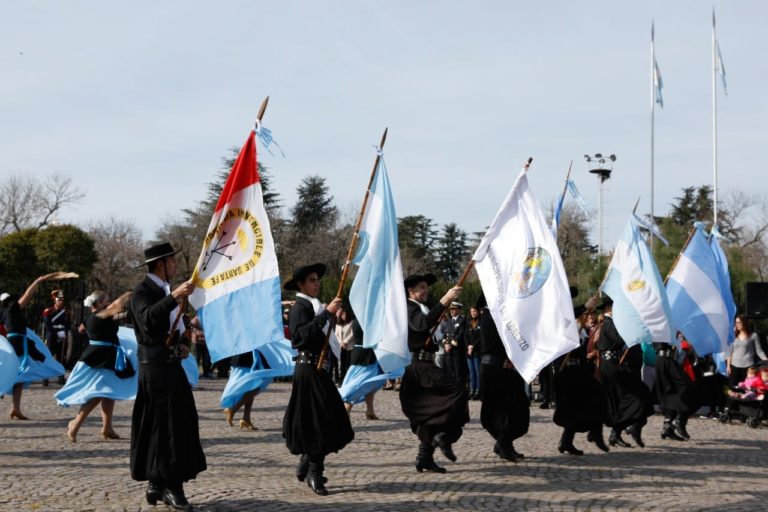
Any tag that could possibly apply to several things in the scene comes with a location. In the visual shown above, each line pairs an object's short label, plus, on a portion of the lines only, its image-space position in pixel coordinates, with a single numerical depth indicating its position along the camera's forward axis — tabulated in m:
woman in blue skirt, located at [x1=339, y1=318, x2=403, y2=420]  13.34
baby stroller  15.07
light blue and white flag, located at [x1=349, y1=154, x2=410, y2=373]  8.80
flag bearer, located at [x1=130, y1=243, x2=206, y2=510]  7.02
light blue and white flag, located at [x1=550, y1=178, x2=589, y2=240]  11.94
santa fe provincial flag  7.66
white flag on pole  9.16
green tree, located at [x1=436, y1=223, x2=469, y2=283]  78.00
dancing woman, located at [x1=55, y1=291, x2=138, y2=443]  11.30
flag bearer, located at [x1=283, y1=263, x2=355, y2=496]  7.98
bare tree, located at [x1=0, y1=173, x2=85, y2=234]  58.88
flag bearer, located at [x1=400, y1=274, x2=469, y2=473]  9.27
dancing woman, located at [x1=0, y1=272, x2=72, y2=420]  13.66
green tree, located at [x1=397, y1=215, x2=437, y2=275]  70.50
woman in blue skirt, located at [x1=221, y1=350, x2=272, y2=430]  12.79
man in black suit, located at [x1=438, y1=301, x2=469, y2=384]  18.48
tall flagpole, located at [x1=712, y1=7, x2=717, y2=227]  34.19
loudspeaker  16.88
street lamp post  35.19
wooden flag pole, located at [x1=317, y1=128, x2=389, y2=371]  8.18
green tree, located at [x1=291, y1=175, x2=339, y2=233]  65.75
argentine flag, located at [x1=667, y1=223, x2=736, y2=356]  13.65
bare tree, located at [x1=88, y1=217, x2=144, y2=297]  60.34
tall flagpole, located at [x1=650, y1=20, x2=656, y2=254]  35.22
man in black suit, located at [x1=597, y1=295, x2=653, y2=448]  11.16
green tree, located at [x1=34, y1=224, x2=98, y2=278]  43.38
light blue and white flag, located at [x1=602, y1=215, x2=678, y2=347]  11.34
